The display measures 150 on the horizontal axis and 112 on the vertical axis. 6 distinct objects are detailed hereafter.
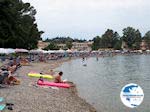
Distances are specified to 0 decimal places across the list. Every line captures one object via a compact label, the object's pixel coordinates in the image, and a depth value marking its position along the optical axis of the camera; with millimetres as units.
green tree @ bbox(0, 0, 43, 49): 33002
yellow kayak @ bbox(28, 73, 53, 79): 16815
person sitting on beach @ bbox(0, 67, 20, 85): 10504
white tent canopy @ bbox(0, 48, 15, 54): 25441
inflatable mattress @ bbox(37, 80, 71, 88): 12585
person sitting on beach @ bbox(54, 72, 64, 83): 12713
